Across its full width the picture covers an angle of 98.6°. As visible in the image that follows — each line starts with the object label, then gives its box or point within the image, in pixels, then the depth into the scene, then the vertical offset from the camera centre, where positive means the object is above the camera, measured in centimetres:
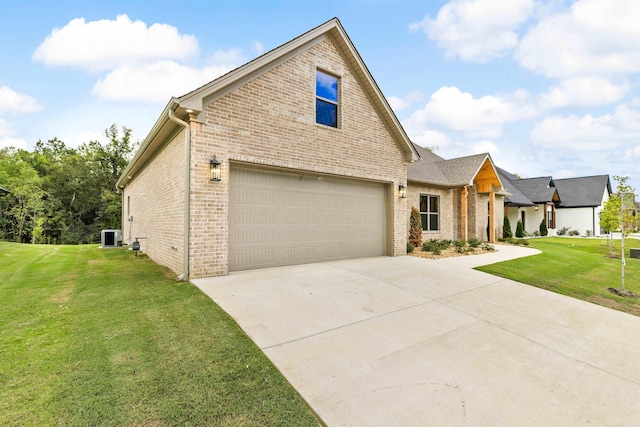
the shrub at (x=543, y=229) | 2367 -120
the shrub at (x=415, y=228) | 1216 -57
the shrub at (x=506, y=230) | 1817 -99
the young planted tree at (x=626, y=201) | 820 +52
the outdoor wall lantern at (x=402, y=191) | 965 +85
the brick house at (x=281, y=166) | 582 +129
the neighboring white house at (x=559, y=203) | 2356 +111
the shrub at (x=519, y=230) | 1984 -108
